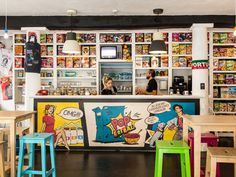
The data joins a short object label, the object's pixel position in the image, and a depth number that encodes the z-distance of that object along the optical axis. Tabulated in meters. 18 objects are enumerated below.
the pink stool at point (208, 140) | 3.88
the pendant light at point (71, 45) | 6.15
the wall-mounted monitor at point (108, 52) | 8.05
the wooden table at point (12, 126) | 3.42
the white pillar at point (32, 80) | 7.15
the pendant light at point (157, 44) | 6.17
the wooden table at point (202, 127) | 3.06
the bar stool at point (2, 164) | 3.35
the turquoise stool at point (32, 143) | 3.42
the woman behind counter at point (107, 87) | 6.65
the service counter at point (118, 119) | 5.75
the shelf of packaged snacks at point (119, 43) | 8.08
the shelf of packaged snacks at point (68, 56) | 8.13
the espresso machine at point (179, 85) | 7.70
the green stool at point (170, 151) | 3.04
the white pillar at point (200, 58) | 7.09
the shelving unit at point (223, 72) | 7.89
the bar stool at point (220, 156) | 2.76
